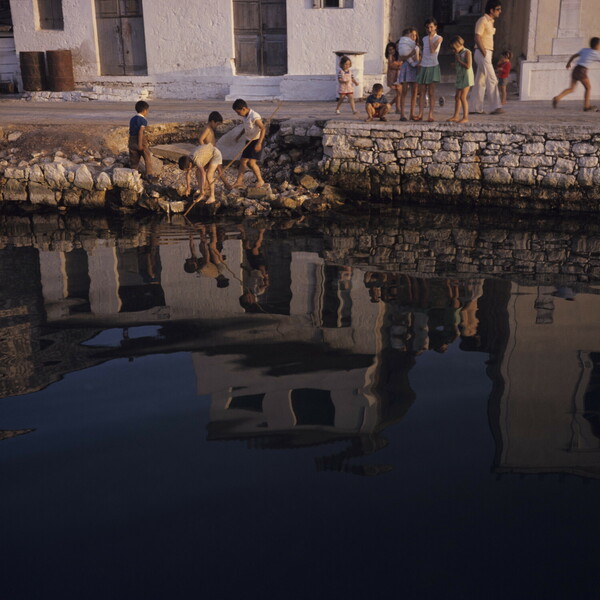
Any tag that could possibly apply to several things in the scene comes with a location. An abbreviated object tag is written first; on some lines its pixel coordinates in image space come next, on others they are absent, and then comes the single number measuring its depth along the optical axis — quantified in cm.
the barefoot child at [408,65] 1066
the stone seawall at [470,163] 977
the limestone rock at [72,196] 1048
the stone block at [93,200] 1045
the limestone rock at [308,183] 1048
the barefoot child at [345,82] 1262
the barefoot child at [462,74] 975
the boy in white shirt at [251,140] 1002
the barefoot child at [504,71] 1289
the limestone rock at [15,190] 1054
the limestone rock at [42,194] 1050
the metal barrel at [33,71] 1680
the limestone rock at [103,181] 1039
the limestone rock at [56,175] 1046
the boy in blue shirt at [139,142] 1029
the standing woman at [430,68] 999
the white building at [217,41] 1546
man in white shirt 991
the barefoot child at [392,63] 1305
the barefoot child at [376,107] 1076
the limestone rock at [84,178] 1041
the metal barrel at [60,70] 1672
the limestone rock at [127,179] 1031
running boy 1062
